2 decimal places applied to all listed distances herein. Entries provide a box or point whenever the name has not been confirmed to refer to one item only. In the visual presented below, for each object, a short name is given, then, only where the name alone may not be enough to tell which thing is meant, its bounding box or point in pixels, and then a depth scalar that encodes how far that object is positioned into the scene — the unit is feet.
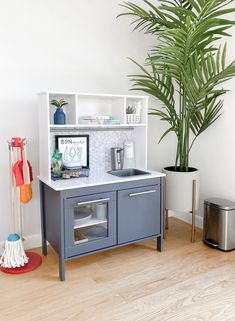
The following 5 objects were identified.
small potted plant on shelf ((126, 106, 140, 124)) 8.95
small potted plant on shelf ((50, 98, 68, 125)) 8.11
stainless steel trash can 8.67
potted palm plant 7.43
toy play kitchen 7.32
